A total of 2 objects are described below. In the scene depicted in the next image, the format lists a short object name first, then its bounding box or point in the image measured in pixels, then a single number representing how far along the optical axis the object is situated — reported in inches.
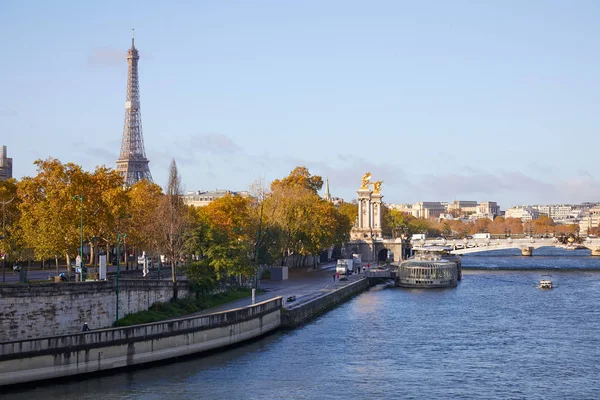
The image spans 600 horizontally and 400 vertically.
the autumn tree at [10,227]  2716.5
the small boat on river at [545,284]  4143.0
